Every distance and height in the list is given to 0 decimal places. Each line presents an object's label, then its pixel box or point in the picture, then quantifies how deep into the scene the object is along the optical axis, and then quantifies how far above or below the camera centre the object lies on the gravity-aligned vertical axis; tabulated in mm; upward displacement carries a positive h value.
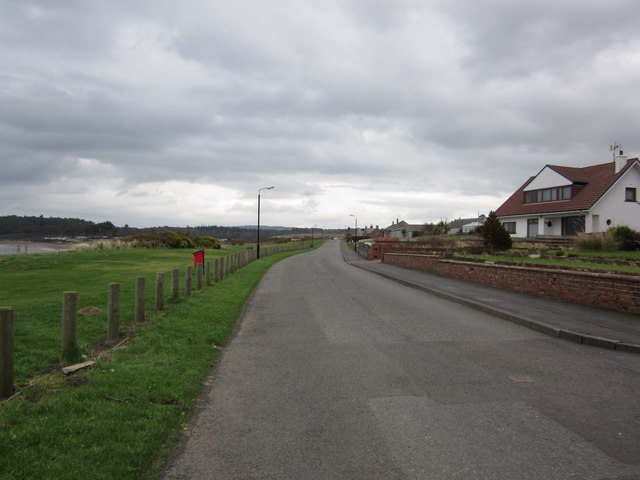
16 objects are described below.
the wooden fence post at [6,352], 4621 -1270
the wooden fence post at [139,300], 8672 -1299
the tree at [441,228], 74300 +2023
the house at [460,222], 117975 +5344
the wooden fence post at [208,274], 16500 -1448
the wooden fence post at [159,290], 10125 -1282
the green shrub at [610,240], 19328 +76
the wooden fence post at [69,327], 5848 -1260
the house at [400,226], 97925 +3205
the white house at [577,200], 32562 +3272
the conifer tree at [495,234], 22469 +326
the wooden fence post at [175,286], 11539 -1343
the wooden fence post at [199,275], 15050 -1357
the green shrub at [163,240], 52125 -514
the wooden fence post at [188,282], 13023 -1387
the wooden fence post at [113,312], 7297 -1290
